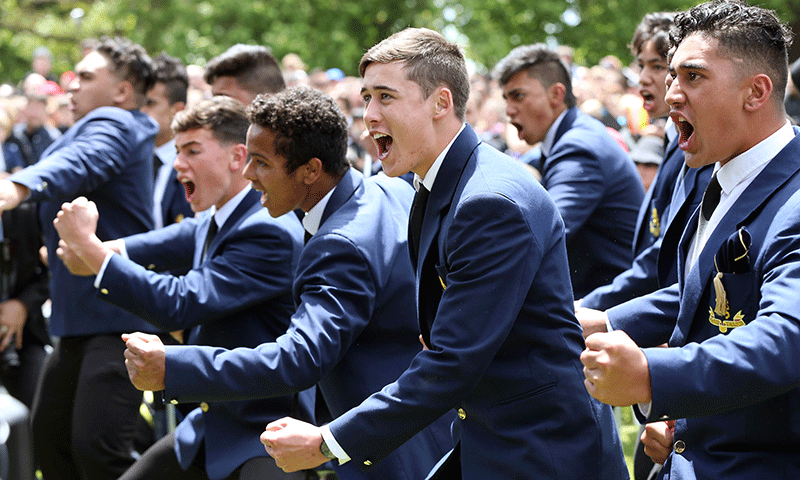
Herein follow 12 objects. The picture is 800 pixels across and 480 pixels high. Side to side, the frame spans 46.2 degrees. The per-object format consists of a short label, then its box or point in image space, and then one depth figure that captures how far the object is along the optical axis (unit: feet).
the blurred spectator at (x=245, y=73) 19.48
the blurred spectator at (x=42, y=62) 64.03
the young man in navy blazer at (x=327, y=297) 10.46
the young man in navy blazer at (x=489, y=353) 8.37
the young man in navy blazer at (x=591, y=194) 16.84
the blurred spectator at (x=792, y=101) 23.32
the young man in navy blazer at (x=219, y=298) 12.54
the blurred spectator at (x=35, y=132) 45.50
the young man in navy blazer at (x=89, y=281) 16.10
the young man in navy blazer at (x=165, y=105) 21.09
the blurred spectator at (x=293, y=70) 41.19
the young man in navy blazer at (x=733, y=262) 6.56
